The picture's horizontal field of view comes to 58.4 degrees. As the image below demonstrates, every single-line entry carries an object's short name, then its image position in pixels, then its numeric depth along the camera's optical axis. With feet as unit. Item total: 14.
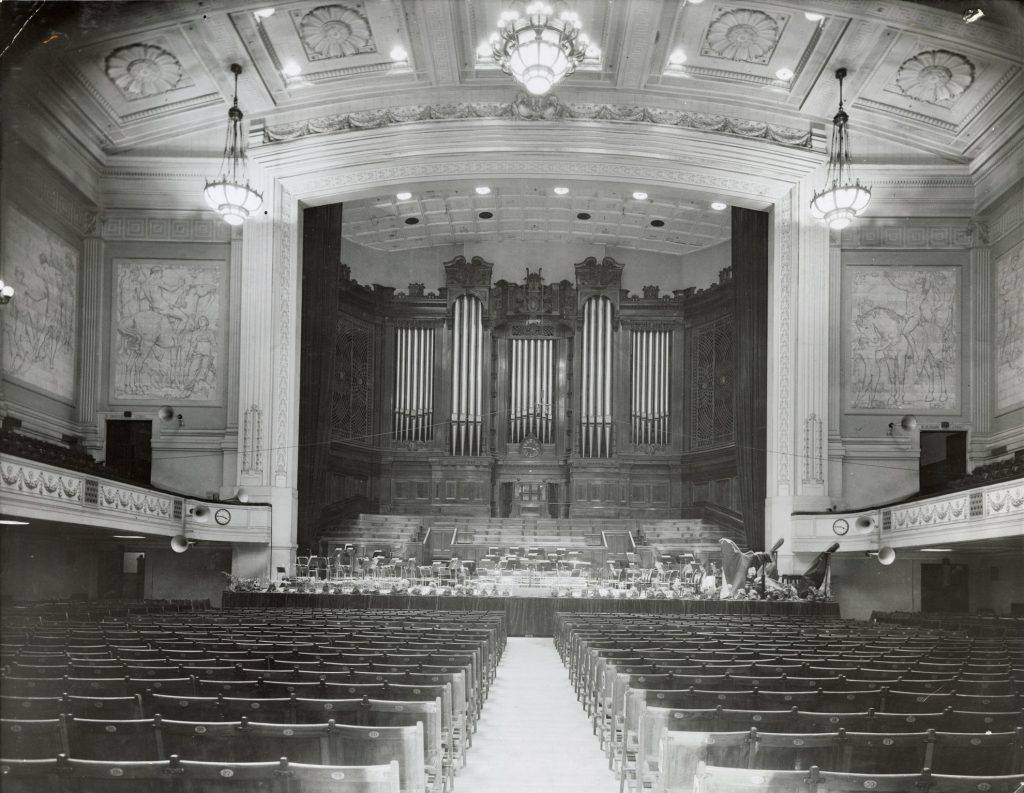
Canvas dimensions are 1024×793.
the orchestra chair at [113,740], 12.07
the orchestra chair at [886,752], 12.13
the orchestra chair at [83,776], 9.48
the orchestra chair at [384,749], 11.89
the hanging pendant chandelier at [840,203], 49.03
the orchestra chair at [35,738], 12.04
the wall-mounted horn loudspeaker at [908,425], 58.85
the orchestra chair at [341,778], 9.49
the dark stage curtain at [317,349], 61.00
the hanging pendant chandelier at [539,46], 42.39
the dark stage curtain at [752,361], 61.41
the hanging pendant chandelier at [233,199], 49.34
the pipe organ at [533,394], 75.87
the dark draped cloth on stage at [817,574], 52.26
